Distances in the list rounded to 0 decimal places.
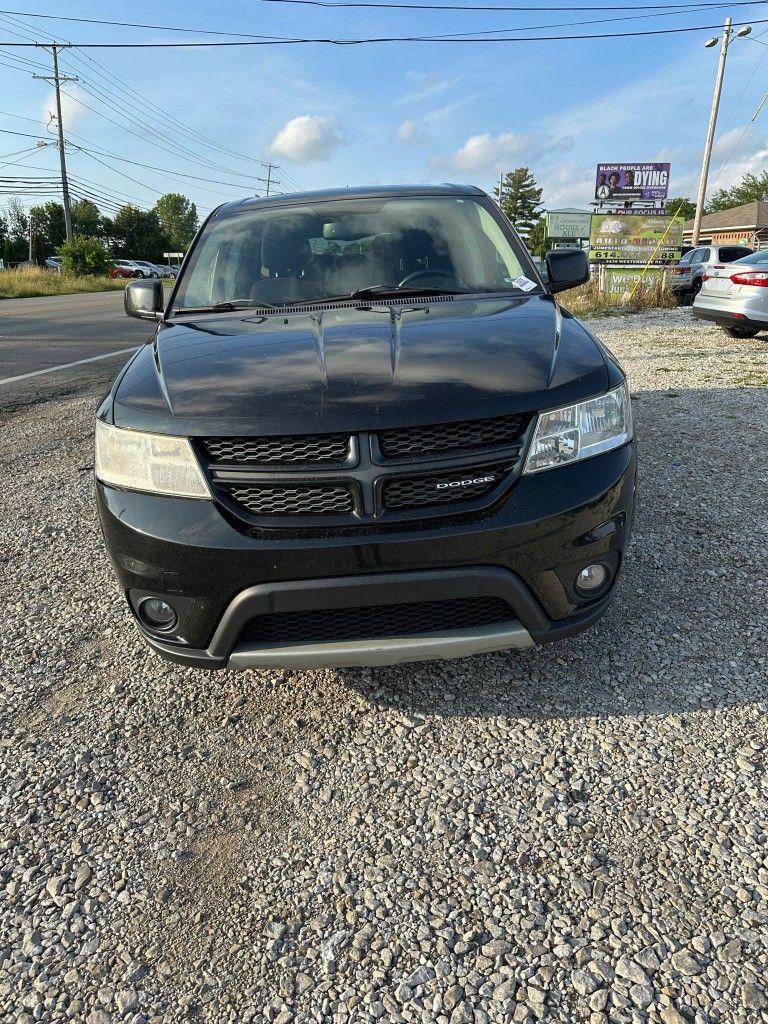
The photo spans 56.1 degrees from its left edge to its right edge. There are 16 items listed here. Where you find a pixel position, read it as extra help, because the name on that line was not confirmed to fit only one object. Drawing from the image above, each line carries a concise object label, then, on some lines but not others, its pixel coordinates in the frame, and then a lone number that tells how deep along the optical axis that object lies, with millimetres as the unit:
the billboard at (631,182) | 19062
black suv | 1930
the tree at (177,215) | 102438
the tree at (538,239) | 80500
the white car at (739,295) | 9211
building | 54875
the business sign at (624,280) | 16547
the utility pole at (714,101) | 27734
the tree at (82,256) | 37250
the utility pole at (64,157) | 44616
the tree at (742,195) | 68750
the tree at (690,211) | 76688
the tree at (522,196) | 95938
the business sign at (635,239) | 17469
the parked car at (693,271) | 17297
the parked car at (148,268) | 50031
